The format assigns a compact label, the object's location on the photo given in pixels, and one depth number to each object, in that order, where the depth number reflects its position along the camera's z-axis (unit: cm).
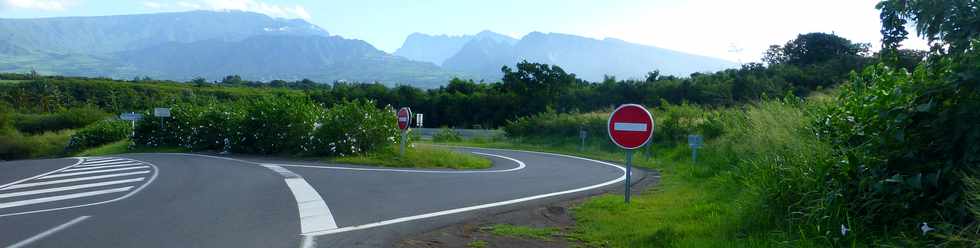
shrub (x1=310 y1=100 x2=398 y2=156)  2280
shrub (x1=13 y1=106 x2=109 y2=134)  6325
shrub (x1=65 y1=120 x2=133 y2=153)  4638
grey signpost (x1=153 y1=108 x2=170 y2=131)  3525
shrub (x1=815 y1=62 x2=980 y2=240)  498
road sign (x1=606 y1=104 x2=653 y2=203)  905
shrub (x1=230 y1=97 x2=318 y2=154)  2480
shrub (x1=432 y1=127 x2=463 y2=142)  4779
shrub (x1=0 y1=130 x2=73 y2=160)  4906
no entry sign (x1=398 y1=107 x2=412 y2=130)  2014
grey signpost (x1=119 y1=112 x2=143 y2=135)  3775
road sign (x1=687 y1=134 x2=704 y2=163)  1781
